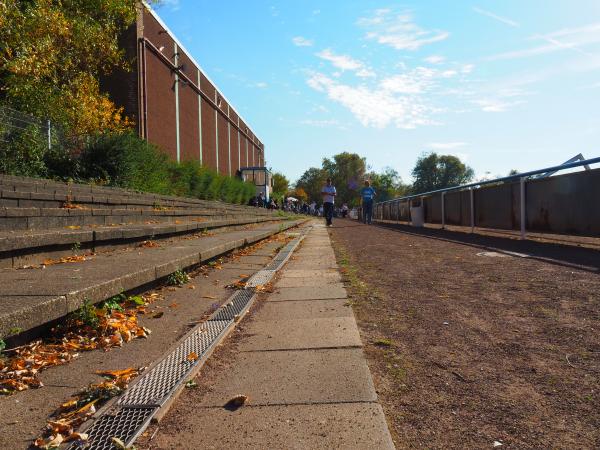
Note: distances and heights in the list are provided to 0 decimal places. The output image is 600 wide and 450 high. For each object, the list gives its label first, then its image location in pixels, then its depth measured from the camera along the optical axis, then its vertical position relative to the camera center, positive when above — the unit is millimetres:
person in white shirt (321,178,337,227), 16922 +506
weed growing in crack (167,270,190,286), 4498 -618
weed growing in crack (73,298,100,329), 2757 -584
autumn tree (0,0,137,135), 10609 +4228
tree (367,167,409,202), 104262 +6645
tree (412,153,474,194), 96250 +8020
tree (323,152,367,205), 111375 +9524
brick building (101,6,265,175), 20875 +6508
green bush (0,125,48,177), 8836 +1321
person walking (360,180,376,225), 20031 +606
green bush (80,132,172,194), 11133 +1359
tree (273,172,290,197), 93812 +6307
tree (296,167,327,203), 122062 +8398
